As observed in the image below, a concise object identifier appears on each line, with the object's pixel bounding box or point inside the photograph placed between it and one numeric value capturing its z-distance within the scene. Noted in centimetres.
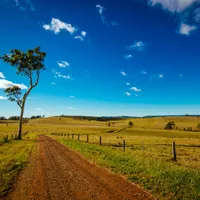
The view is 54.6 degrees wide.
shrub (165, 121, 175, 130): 13318
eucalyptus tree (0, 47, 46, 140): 3981
